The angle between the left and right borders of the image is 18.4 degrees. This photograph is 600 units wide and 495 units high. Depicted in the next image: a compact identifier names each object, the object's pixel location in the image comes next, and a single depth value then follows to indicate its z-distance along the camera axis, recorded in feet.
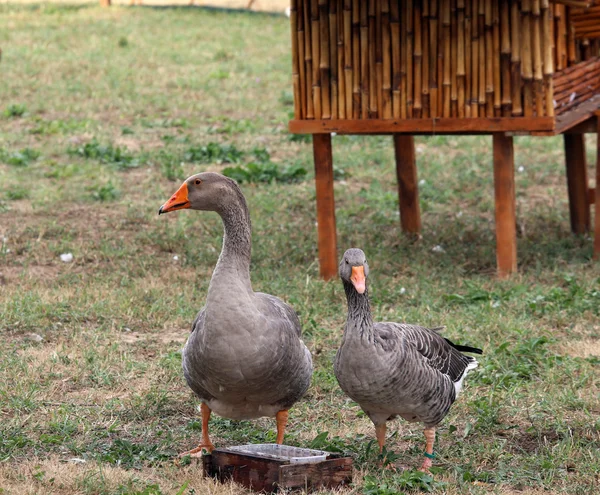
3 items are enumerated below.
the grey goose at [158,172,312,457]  27.19
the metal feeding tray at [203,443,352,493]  26.11
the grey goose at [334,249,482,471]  27.54
